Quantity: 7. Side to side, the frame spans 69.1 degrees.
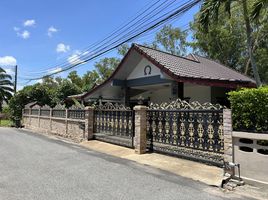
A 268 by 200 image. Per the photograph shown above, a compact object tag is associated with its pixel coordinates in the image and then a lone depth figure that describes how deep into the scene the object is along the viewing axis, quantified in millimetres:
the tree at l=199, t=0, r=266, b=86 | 9411
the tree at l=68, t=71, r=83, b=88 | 35686
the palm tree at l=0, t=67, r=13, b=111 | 29689
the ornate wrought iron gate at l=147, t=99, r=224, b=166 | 5697
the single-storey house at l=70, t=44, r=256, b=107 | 8869
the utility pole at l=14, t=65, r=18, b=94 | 26560
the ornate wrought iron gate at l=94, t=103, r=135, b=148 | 8411
